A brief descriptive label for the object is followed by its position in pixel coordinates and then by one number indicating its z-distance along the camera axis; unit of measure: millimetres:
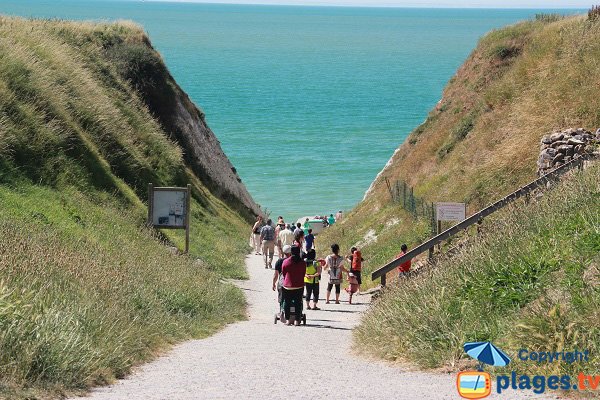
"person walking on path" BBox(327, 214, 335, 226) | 52934
